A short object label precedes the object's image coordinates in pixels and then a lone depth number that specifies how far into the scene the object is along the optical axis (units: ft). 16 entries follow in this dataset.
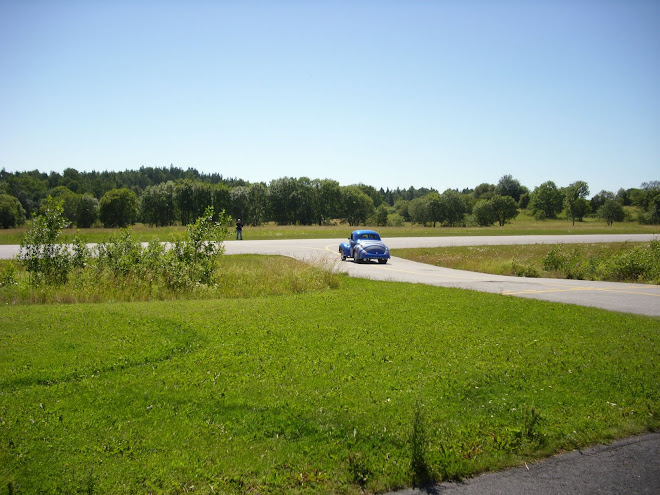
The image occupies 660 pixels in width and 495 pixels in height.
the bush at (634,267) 69.97
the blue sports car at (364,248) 91.20
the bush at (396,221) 414.12
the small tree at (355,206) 412.98
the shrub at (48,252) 46.29
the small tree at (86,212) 333.21
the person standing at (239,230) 152.27
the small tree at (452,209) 386.52
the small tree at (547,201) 407.85
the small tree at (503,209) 385.29
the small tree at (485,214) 383.86
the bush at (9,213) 269.52
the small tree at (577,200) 340.18
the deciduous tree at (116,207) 325.42
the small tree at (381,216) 416.05
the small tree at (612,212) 333.21
